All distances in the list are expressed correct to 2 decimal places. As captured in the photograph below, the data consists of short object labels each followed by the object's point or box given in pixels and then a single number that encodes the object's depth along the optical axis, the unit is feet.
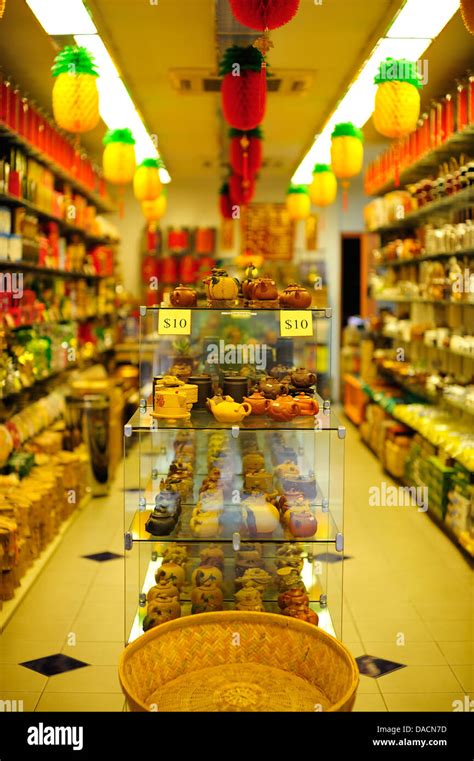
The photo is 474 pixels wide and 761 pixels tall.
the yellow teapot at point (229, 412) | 9.35
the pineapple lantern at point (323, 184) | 24.12
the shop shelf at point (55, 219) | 15.97
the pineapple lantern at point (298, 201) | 28.22
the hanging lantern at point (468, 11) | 8.77
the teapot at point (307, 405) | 9.49
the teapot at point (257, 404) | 9.62
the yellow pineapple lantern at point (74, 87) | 13.71
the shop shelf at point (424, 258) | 17.64
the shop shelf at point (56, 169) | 15.89
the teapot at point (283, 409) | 9.36
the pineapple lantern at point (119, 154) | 18.25
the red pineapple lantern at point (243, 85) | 13.78
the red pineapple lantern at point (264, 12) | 9.13
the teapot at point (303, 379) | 10.16
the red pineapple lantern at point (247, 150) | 19.02
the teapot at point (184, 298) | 10.01
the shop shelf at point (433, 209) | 17.39
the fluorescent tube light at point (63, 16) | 13.74
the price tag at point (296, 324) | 9.68
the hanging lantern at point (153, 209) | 26.37
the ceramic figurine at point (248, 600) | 9.58
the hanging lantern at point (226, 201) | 28.66
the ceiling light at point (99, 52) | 15.76
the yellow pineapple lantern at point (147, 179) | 21.39
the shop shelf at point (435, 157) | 17.01
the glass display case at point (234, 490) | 9.46
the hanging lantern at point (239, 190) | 23.54
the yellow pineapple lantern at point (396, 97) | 14.34
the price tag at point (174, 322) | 9.57
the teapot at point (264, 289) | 10.23
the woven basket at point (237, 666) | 7.71
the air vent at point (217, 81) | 18.51
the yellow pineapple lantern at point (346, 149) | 18.36
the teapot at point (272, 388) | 9.81
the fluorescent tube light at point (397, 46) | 14.16
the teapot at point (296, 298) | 10.05
